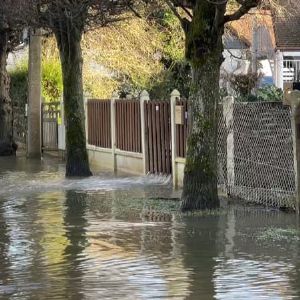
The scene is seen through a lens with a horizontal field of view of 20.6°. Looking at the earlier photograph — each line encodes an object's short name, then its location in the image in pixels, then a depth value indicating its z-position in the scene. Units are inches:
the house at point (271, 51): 1413.6
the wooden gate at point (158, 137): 661.9
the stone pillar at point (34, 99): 978.1
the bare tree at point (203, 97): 446.0
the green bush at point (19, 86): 1199.6
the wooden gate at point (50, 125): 1030.4
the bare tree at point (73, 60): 674.8
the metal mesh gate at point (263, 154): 462.9
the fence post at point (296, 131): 438.3
